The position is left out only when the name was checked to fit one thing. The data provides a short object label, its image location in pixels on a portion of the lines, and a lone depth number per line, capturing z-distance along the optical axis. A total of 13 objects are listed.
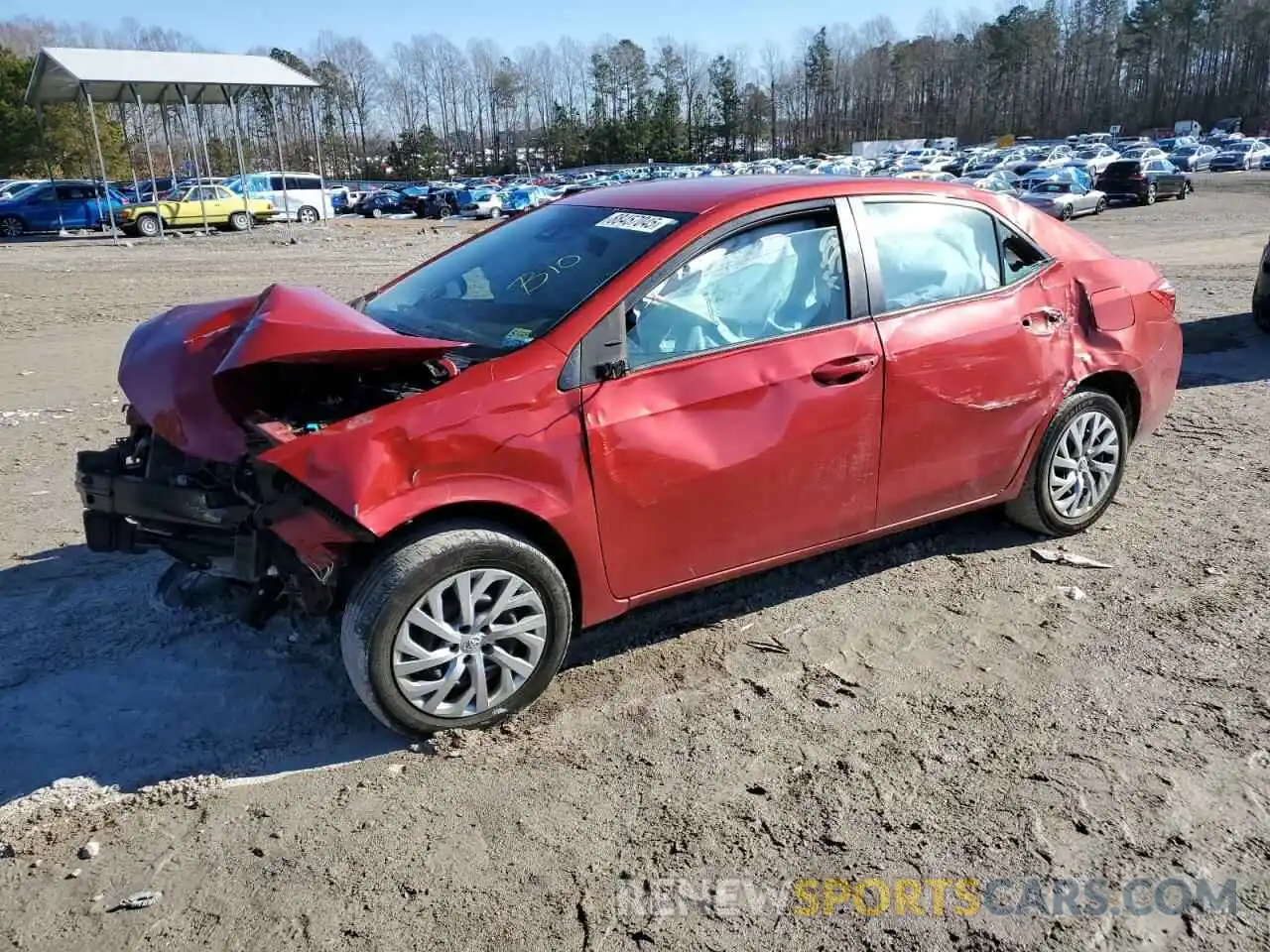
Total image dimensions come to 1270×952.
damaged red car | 3.15
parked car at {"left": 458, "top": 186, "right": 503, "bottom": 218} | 44.00
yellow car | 31.03
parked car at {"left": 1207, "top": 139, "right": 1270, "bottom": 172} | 54.81
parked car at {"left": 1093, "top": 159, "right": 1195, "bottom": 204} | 32.88
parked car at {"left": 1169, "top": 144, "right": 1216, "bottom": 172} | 56.19
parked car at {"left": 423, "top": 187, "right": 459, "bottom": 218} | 45.25
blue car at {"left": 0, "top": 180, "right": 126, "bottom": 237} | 31.50
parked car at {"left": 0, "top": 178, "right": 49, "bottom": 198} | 33.97
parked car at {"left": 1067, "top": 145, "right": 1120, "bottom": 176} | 43.50
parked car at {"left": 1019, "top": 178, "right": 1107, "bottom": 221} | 29.42
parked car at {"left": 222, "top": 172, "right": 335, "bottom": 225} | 36.53
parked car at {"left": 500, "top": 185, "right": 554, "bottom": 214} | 44.19
